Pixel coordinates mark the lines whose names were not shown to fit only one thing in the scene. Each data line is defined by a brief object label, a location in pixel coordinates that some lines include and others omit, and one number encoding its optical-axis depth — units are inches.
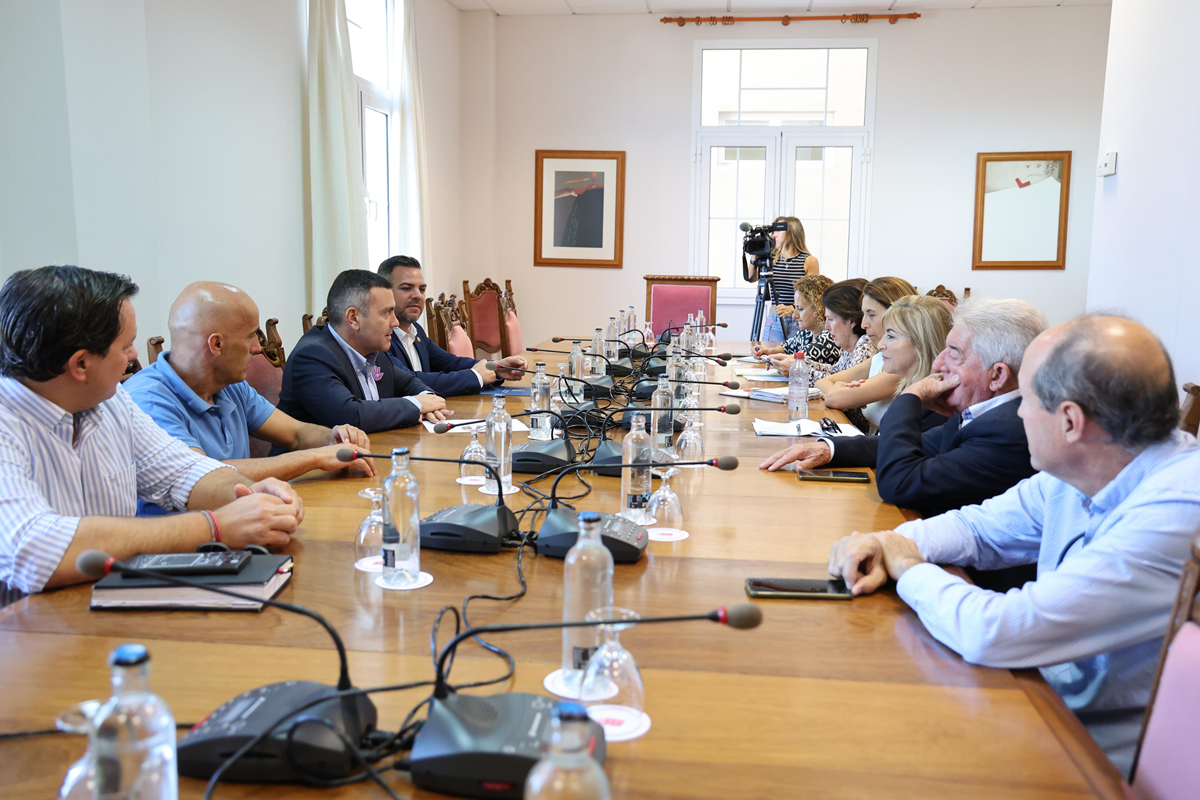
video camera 253.3
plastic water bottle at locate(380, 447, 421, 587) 58.1
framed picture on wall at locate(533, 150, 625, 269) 304.5
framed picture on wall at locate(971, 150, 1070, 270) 286.0
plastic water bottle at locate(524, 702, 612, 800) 25.2
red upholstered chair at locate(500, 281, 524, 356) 254.1
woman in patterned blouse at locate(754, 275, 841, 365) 175.9
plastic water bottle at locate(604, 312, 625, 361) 183.7
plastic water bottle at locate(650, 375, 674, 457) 101.1
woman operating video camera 236.5
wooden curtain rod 283.9
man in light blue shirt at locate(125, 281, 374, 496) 86.0
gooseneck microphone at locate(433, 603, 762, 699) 34.9
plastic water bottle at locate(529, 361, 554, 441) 118.1
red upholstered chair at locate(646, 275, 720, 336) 248.4
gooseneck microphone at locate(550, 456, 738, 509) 64.2
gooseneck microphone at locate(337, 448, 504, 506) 65.9
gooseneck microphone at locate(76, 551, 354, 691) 37.1
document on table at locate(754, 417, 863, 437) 111.6
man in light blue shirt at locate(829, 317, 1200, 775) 47.3
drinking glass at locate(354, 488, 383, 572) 61.0
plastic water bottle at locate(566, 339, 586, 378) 150.5
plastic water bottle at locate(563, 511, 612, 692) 43.2
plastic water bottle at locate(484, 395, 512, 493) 81.4
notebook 52.3
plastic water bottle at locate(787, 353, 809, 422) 123.1
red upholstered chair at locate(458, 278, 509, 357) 267.3
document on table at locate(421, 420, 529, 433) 108.9
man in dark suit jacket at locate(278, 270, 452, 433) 113.4
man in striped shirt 55.9
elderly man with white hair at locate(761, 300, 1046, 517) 77.4
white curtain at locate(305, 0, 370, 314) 196.4
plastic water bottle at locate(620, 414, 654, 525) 72.3
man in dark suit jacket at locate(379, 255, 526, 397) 145.3
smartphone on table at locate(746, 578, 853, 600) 56.1
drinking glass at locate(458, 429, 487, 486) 84.1
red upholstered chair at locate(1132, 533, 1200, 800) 38.6
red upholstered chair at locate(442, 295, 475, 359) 204.5
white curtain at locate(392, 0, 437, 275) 249.4
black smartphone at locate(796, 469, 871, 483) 87.9
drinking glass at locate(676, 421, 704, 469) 90.2
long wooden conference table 36.4
